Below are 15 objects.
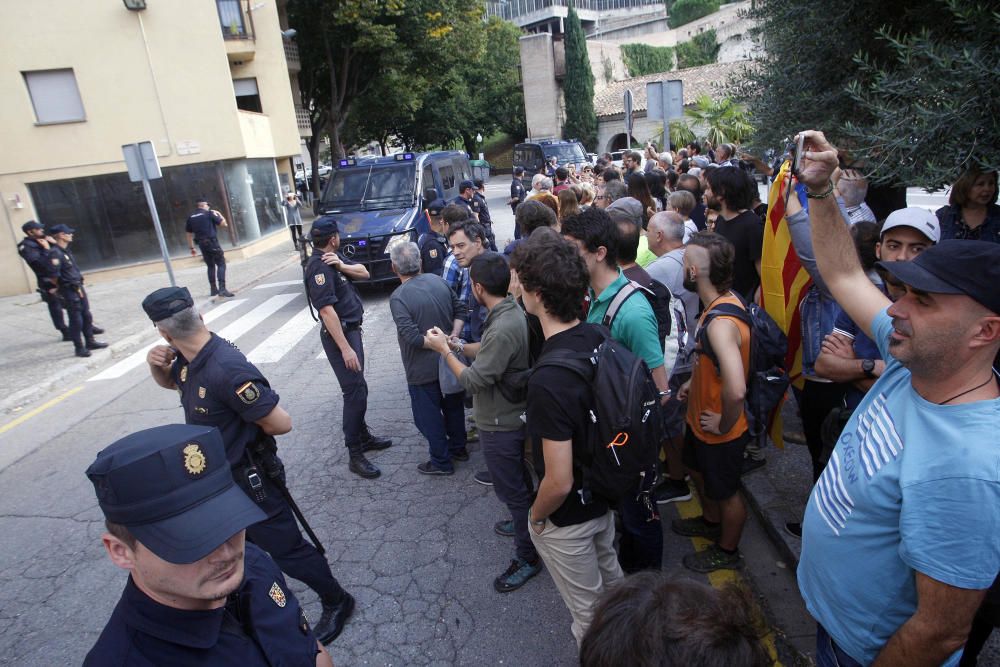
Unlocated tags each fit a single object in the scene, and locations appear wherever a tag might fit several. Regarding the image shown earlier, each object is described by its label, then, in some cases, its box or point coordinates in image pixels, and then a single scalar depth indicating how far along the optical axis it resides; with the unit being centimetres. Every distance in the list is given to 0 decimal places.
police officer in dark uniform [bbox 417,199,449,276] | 680
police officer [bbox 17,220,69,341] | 858
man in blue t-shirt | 142
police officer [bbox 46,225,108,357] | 862
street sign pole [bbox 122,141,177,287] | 1057
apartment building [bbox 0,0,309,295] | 1480
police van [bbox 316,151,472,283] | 1040
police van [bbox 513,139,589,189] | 2336
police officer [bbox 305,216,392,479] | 466
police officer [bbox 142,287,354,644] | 284
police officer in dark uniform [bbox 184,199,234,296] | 1151
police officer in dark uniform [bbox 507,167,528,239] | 1367
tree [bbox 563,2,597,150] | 4441
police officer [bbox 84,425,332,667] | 147
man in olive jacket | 321
